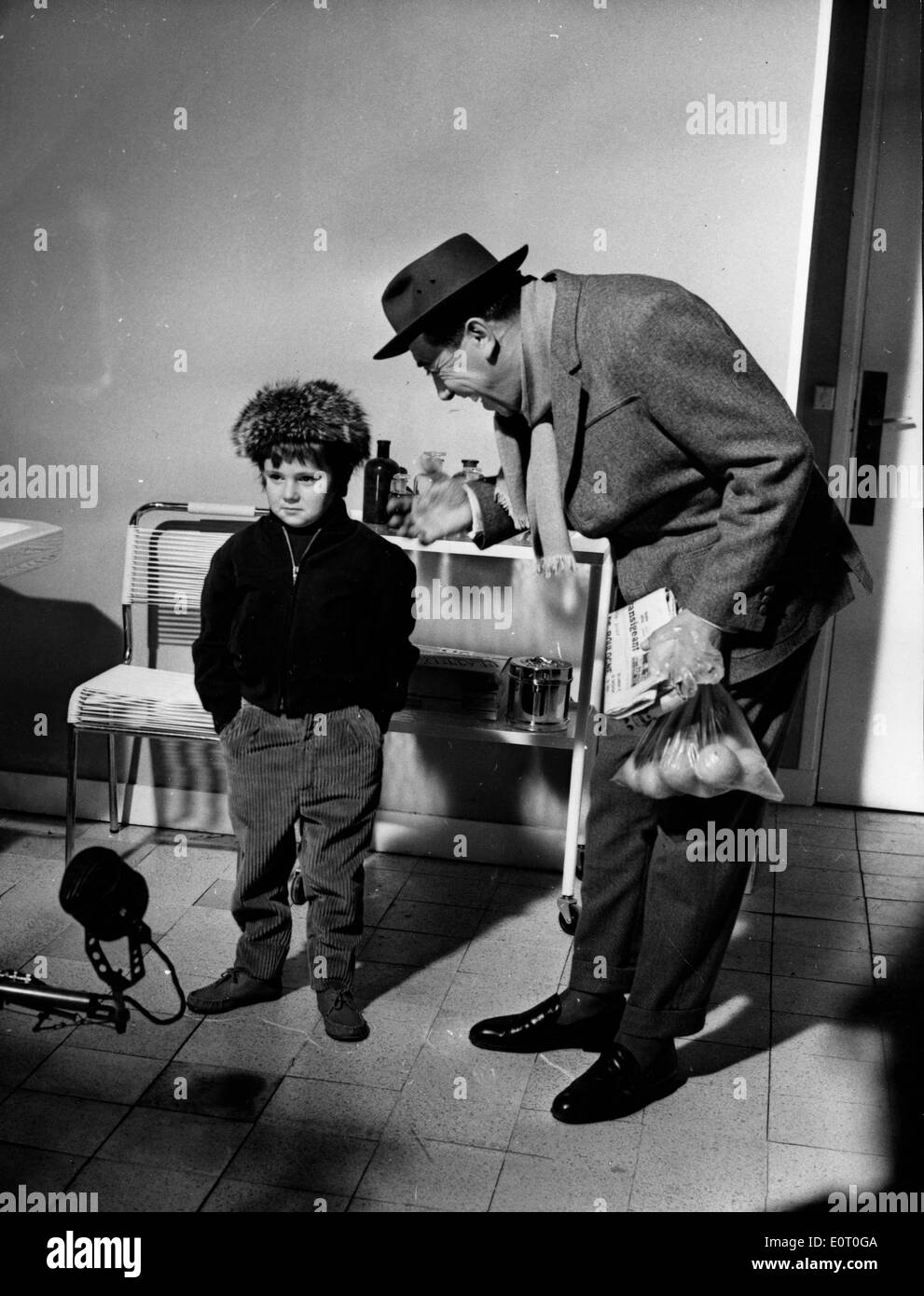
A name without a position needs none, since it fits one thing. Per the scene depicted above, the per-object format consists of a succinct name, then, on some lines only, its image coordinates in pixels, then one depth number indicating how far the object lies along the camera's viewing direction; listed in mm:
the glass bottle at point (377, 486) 3164
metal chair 3154
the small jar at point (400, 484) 3238
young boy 2543
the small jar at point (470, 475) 2657
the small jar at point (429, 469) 2866
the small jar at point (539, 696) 3188
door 3561
